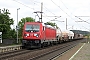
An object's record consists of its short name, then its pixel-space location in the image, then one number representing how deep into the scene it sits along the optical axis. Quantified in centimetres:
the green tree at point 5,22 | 4034
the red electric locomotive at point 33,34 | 2284
